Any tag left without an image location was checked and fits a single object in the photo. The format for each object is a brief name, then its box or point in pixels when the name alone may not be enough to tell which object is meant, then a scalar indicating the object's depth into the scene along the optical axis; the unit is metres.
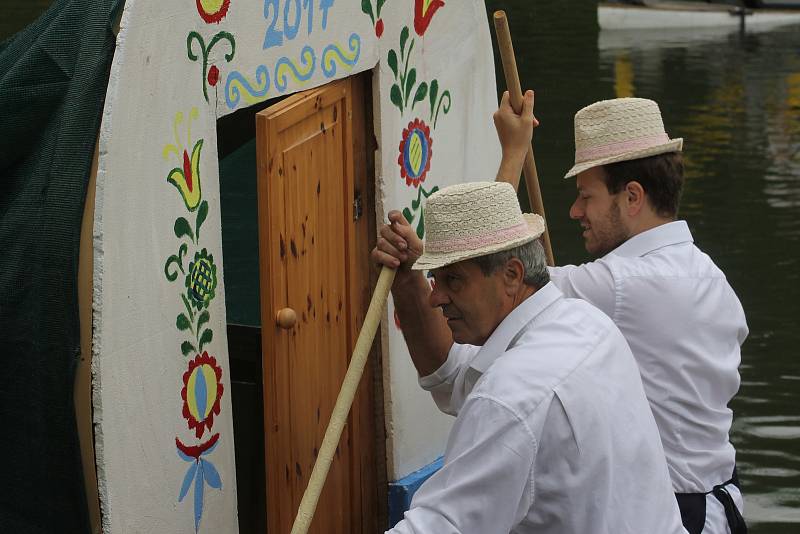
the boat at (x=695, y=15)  28.02
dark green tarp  3.82
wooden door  4.57
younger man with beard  4.40
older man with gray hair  3.37
